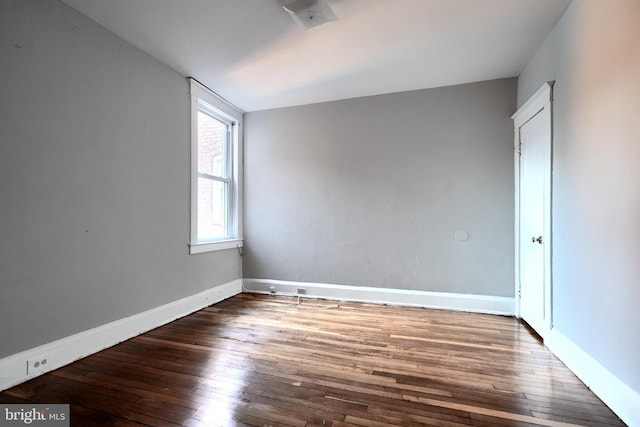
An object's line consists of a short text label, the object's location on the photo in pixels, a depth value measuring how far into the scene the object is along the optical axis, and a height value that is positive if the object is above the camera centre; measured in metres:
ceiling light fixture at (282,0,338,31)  2.06 +1.49
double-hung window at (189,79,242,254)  3.39 +0.56
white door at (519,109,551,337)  2.54 -0.04
